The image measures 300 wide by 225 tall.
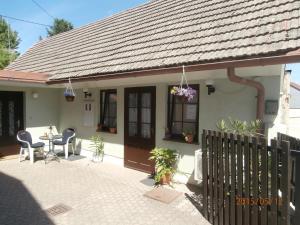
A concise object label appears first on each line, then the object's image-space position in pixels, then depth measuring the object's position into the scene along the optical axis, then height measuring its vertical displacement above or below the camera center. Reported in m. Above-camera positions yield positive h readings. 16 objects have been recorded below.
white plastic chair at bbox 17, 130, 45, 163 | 9.11 -1.39
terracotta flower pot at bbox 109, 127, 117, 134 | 9.02 -0.86
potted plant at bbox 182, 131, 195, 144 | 6.84 -0.82
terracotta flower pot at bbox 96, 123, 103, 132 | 9.53 -0.81
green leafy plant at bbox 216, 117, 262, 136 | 5.14 -0.43
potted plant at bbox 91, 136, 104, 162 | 9.37 -1.57
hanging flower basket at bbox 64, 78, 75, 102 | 8.62 +0.31
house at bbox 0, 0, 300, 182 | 5.42 +0.73
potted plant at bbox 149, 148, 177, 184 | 6.86 -1.57
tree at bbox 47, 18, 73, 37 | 41.81 +12.44
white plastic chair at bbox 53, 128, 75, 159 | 9.74 -1.32
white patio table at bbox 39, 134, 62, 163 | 9.62 -1.62
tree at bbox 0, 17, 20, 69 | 33.84 +8.76
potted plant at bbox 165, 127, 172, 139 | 7.49 -0.79
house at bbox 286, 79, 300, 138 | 9.94 -0.24
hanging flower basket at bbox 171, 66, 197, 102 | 5.50 +0.26
